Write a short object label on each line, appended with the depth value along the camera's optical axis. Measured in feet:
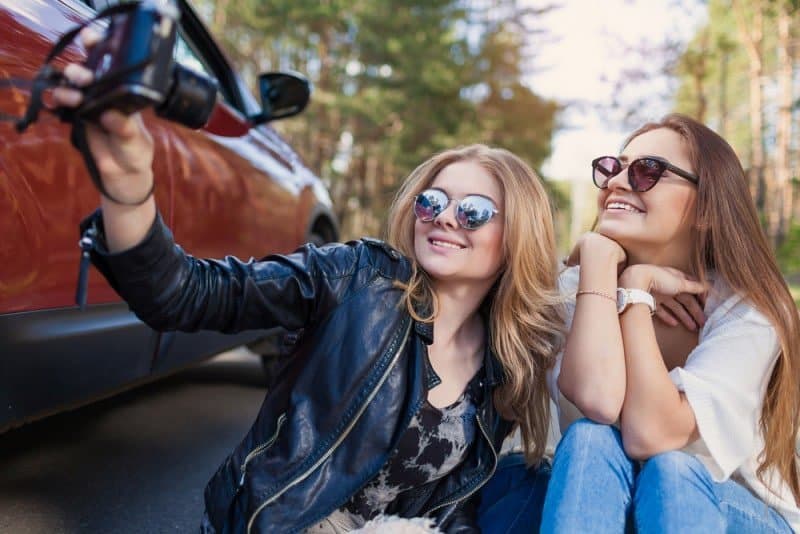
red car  5.01
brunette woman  5.21
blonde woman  4.12
